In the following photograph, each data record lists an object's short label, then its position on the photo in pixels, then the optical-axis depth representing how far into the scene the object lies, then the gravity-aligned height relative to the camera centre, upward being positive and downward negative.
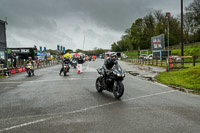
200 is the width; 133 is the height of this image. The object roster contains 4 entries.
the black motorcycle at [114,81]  7.83 -0.93
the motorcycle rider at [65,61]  18.97 -0.24
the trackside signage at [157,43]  37.66 +2.72
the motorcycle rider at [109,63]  8.57 -0.23
